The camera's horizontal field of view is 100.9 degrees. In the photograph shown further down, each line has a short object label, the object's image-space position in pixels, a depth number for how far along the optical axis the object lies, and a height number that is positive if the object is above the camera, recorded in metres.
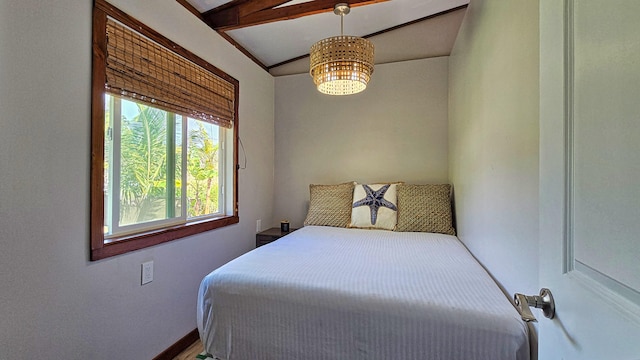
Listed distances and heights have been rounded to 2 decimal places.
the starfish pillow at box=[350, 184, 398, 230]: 2.38 -0.26
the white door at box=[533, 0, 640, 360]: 0.37 +0.01
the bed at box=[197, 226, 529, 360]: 0.90 -0.50
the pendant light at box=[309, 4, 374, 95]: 1.67 +0.77
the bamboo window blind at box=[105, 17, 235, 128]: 1.37 +0.63
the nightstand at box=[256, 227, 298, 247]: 2.58 -0.56
